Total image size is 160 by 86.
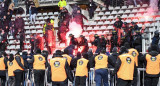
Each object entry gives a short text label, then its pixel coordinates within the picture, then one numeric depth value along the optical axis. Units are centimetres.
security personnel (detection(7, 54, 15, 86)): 1377
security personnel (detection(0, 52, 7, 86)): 1417
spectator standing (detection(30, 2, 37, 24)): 2562
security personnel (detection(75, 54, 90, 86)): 1247
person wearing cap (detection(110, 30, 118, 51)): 1884
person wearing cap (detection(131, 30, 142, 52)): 1616
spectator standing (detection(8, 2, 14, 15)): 2809
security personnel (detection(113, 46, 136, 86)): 1076
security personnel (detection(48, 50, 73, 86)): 1122
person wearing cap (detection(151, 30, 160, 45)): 1653
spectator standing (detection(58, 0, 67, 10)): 2627
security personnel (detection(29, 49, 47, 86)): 1315
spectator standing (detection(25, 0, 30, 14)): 2606
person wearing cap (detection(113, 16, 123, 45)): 1961
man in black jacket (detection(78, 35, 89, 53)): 1888
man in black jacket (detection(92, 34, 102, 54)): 1834
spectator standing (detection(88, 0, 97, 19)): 2369
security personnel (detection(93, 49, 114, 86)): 1245
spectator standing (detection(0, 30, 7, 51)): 2335
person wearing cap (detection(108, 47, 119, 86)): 1226
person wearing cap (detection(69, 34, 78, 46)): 1903
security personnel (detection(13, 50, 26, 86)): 1362
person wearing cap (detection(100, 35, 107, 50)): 1847
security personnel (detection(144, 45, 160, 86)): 1166
